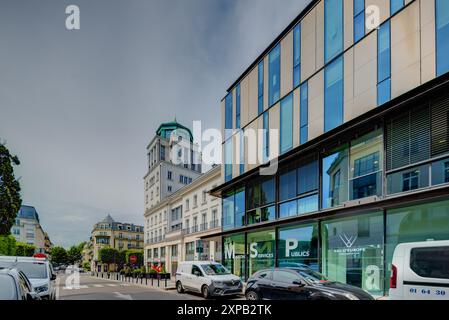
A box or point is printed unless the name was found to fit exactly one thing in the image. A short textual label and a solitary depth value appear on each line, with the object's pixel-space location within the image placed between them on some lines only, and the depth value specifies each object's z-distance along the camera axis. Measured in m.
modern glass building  12.59
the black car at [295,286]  9.97
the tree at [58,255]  151.62
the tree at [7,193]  29.39
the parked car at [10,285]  4.25
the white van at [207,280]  16.98
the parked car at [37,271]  10.74
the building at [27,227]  81.44
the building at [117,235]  107.34
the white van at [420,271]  7.55
